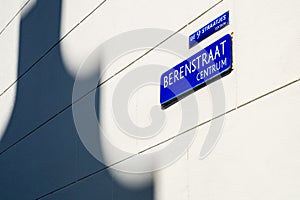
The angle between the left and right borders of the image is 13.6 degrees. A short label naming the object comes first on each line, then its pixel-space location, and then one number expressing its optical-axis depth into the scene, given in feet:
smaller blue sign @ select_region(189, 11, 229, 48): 18.38
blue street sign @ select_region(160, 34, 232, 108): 18.05
